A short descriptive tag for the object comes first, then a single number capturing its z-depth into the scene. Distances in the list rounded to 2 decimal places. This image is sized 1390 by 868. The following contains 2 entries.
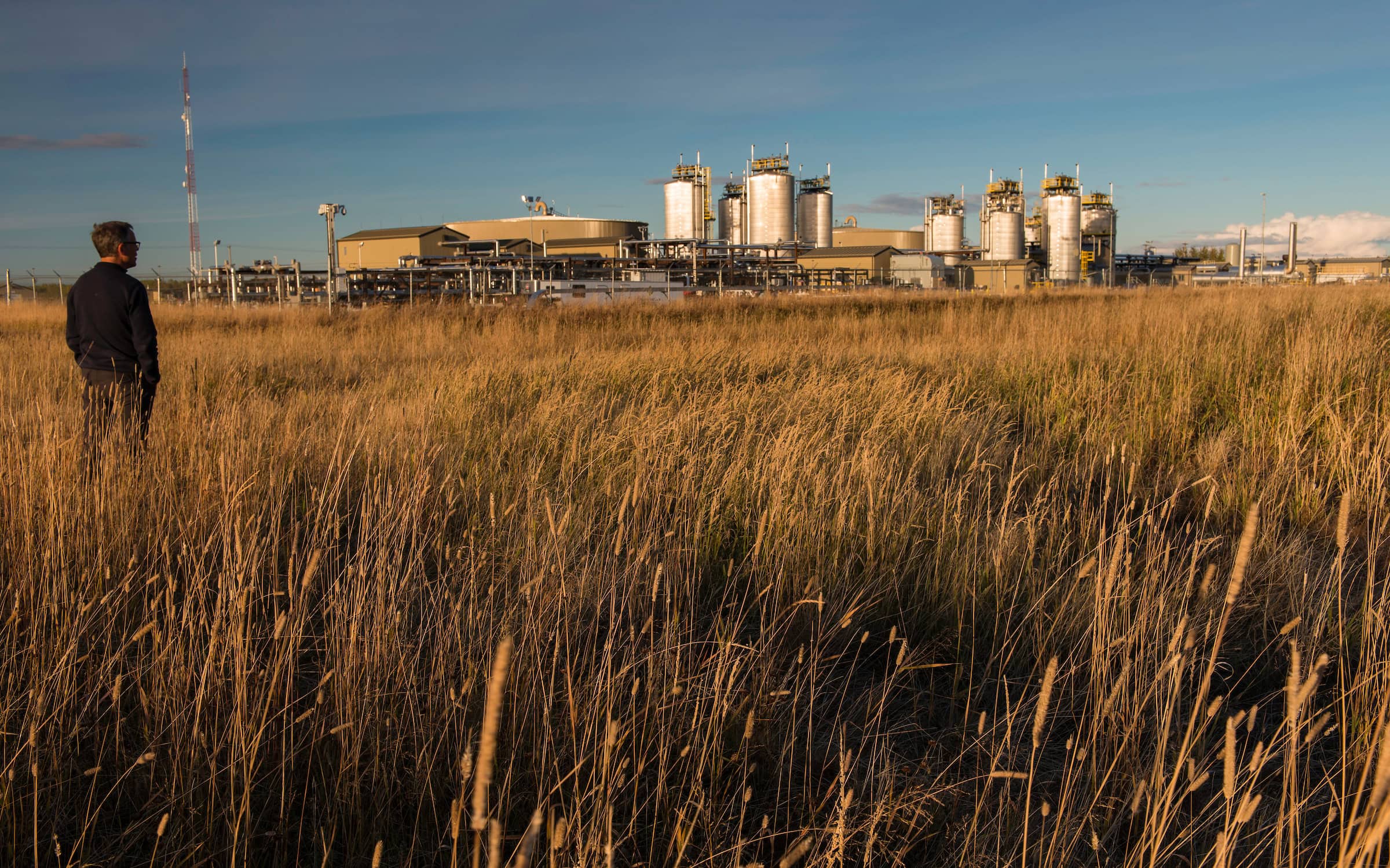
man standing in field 5.61
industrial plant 43.34
